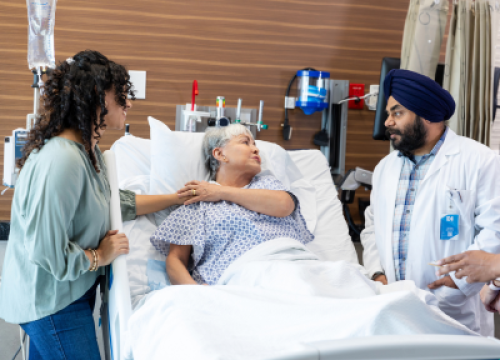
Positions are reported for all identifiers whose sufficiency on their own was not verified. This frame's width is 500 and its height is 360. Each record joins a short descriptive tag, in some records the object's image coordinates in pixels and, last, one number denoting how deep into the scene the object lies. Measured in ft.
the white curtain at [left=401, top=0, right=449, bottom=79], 8.97
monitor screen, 9.13
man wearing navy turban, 5.85
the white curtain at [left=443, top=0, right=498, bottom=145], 8.81
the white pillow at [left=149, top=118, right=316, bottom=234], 6.97
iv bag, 6.79
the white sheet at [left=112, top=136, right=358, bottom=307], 5.72
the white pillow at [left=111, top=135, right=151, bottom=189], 7.46
